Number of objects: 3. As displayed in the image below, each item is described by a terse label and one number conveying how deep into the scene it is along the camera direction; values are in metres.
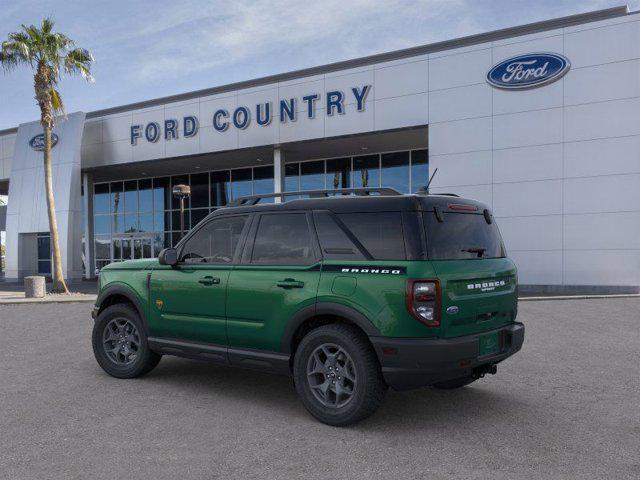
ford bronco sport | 4.02
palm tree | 18.58
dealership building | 16.38
